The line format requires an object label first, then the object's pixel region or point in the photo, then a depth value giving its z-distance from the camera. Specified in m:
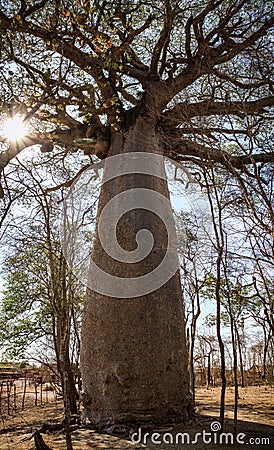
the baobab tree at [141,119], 3.88
